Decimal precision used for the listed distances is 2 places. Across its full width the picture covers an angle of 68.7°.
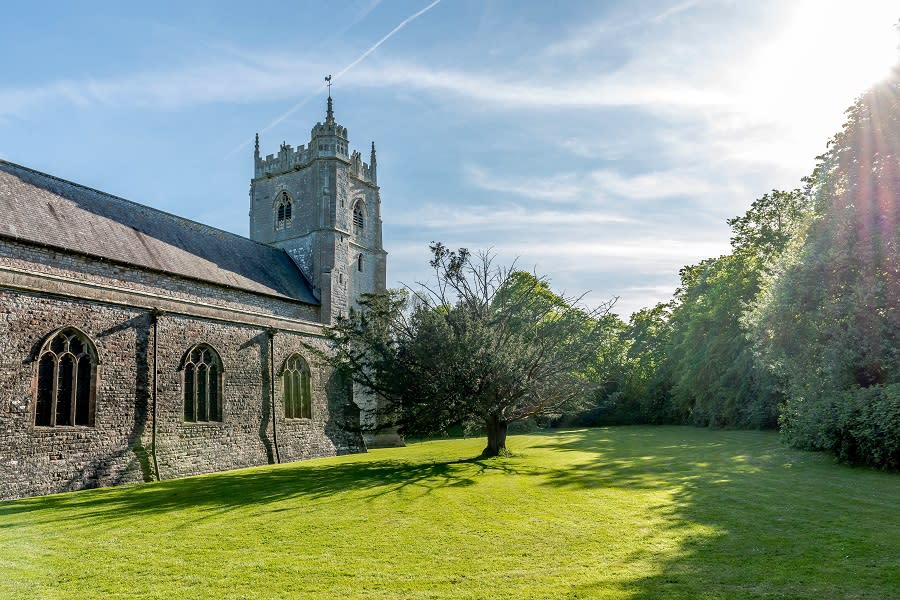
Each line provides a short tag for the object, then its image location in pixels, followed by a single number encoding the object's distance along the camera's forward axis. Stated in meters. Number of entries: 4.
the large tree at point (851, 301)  16.28
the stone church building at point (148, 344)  15.30
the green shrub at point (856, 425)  15.09
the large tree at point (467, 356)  18.31
